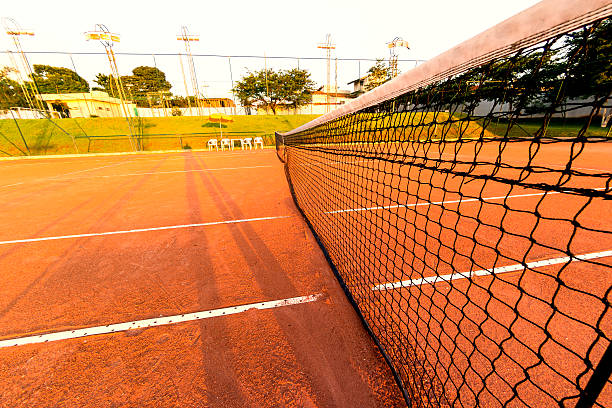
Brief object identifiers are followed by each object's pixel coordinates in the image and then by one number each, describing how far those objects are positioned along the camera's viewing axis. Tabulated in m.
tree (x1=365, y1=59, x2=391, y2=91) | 37.81
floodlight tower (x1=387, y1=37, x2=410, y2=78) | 37.03
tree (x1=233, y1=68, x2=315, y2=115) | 38.44
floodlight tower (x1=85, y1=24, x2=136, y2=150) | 20.67
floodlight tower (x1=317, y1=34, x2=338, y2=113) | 36.88
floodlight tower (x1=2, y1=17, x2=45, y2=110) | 27.49
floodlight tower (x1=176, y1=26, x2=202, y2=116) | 33.44
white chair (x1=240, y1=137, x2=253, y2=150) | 23.77
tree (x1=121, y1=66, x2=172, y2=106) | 56.69
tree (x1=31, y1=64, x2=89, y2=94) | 52.84
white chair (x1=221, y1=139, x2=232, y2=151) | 24.28
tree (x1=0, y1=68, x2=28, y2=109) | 34.25
